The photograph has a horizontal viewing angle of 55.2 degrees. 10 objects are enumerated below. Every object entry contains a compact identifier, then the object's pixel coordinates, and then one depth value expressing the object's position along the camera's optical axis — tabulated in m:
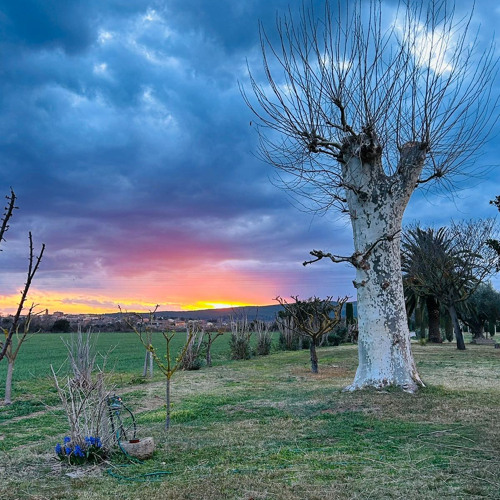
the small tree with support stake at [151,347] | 6.91
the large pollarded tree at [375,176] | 9.70
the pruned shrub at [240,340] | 21.94
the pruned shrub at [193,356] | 17.50
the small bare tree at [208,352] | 18.72
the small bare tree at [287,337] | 27.17
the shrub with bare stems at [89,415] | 5.30
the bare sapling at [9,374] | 10.37
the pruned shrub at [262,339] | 23.69
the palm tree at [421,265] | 26.27
